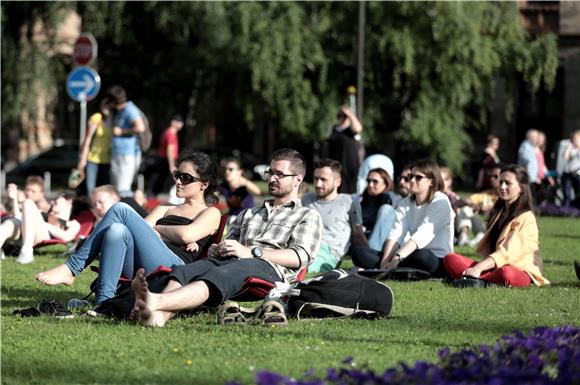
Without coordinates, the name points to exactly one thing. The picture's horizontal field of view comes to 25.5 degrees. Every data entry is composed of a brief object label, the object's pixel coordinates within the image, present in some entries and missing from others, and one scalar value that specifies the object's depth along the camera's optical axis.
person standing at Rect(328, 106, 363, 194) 20.78
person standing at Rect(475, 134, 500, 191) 23.05
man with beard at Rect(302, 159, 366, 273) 14.27
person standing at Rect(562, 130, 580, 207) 27.53
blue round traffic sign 23.52
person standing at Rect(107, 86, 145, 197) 18.47
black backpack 9.31
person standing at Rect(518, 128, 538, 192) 27.08
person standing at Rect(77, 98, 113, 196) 18.67
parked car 41.31
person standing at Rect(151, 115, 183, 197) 24.55
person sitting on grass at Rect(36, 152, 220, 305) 9.59
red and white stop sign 24.25
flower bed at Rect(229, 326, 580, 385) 5.78
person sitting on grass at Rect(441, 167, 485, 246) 17.97
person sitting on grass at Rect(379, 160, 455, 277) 13.13
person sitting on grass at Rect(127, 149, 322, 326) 8.68
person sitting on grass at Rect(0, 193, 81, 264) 15.26
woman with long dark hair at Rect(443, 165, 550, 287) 12.37
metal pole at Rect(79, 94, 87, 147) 23.33
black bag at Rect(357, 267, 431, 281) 12.88
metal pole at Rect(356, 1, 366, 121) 31.67
